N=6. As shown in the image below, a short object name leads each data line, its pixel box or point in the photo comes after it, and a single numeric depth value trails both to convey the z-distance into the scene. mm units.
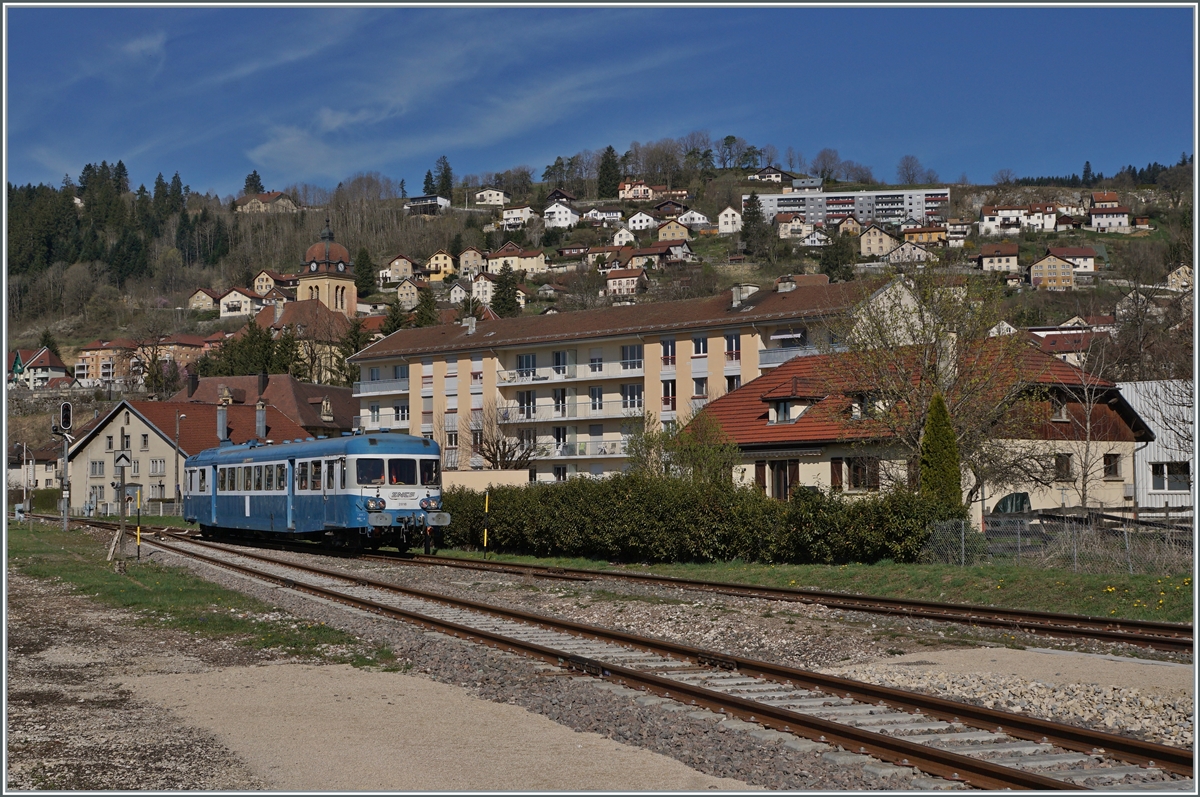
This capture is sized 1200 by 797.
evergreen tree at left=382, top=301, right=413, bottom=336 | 108375
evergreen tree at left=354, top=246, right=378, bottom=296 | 183875
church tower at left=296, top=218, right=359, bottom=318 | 160000
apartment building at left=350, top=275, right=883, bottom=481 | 62531
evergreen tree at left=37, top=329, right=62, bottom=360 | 153800
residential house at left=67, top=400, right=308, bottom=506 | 69125
